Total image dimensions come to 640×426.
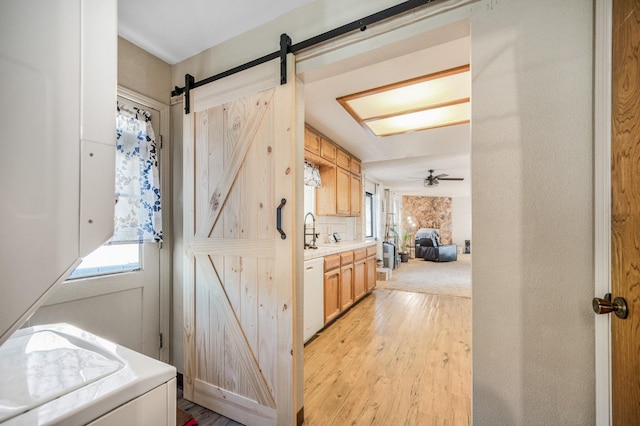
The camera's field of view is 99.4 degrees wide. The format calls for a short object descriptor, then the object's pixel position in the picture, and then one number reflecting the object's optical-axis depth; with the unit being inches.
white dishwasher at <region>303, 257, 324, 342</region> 105.4
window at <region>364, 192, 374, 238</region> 245.9
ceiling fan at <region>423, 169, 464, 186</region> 237.6
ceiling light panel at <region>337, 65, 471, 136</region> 89.4
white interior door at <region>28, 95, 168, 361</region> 62.5
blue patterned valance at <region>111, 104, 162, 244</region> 70.9
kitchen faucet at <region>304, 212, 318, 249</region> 137.3
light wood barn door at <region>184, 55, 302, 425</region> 61.0
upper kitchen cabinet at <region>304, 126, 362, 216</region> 136.3
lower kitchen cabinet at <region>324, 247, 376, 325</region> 121.6
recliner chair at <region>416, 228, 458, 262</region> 323.6
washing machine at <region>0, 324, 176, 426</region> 21.8
